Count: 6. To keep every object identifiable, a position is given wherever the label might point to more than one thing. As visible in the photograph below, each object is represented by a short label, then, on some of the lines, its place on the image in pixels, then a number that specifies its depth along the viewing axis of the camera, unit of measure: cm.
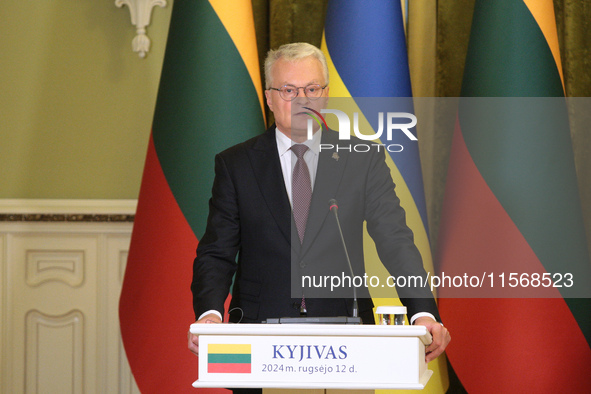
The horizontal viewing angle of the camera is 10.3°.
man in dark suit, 878
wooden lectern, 828
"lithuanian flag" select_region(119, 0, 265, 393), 961
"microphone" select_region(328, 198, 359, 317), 849
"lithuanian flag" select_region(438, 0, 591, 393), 944
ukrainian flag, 962
